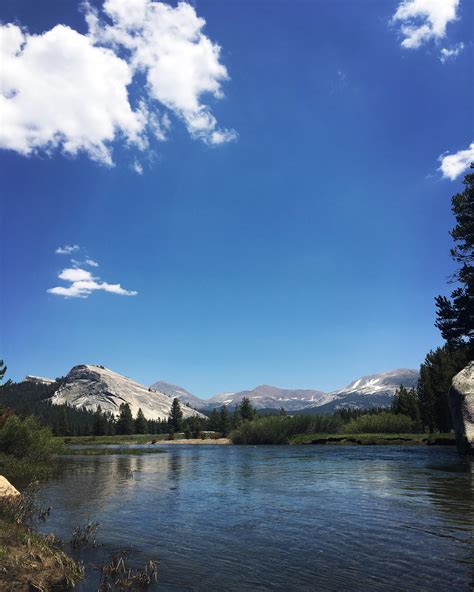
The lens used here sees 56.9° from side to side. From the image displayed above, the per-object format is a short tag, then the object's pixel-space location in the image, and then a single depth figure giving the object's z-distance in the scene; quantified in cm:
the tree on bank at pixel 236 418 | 17949
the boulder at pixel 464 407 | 5056
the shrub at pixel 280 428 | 13762
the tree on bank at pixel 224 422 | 19000
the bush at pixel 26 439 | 4172
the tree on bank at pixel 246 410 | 18015
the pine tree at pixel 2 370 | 4206
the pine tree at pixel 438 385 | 9769
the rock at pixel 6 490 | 2178
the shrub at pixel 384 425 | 12362
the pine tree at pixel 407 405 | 13288
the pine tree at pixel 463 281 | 5638
